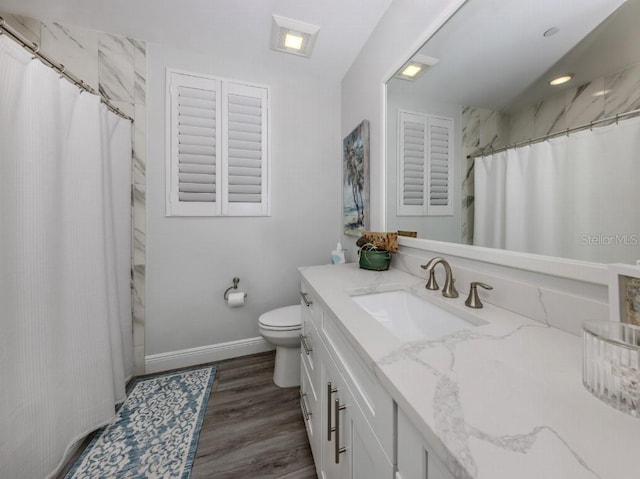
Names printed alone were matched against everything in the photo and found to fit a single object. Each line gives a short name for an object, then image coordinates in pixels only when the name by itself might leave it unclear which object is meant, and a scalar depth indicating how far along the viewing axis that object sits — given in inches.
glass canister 14.5
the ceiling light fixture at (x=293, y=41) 63.8
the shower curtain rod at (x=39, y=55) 33.5
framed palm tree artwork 66.1
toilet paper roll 71.9
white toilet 60.0
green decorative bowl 53.4
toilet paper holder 75.8
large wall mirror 22.2
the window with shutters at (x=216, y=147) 69.9
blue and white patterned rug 42.4
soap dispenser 70.8
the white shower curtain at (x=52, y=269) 35.0
